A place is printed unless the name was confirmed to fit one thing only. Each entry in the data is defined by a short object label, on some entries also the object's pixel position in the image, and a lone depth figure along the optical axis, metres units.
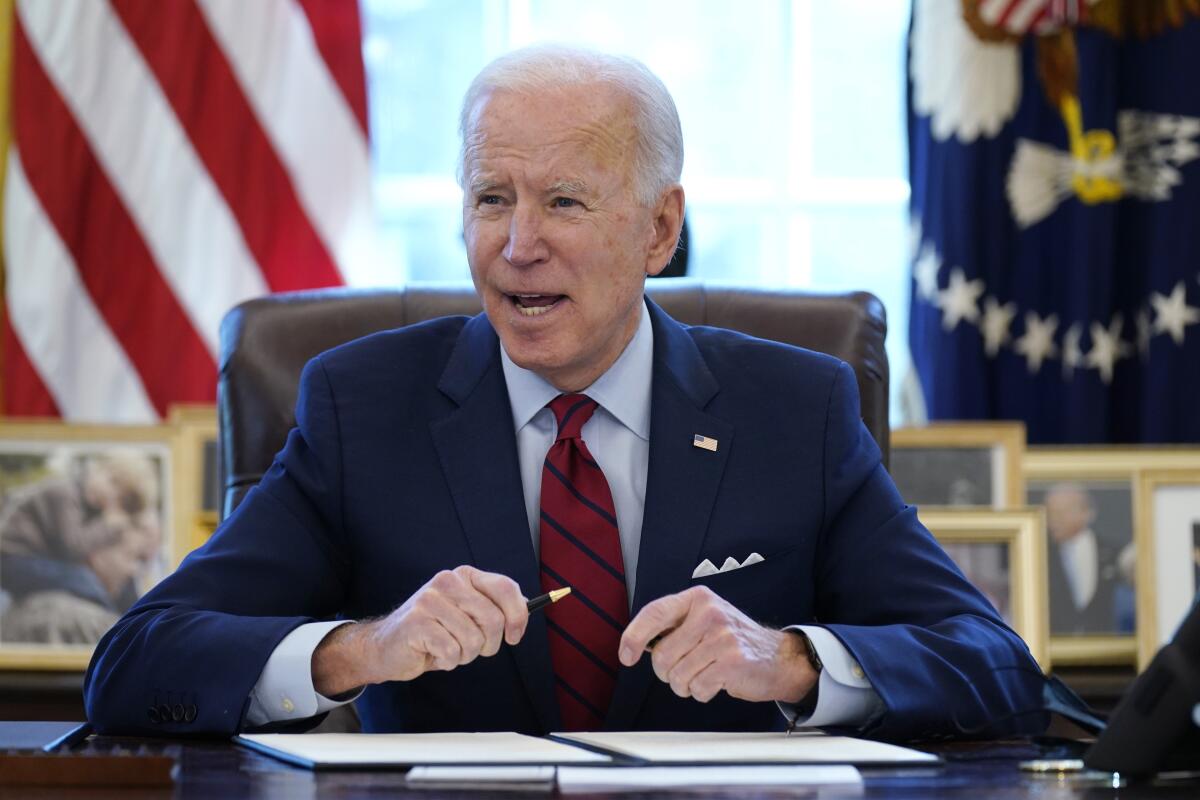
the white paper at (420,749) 2.65
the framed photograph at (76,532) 6.49
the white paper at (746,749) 2.71
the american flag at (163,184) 7.04
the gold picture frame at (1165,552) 6.57
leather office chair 4.42
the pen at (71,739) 2.81
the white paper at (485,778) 2.46
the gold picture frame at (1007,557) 6.31
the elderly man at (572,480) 3.77
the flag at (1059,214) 6.91
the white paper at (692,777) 2.45
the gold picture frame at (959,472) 6.61
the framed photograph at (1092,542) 6.64
